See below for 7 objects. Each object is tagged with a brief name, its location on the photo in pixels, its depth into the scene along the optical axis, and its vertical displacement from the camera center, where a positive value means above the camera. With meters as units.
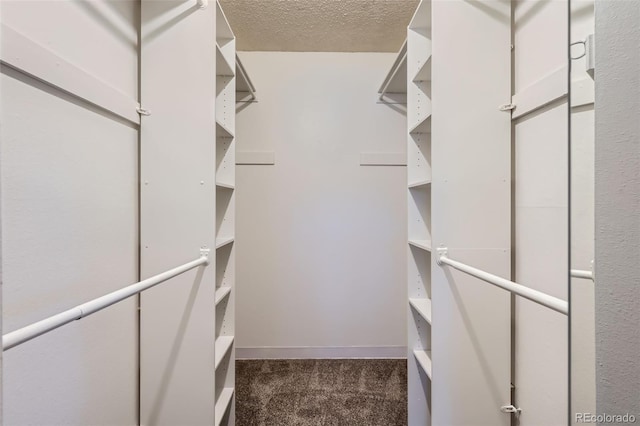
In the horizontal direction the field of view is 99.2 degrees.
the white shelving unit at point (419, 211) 1.39 +0.01
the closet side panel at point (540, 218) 0.99 -0.02
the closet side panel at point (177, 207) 1.20 +0.02
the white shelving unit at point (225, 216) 1.43 -0.02
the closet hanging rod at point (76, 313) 0.49 -0.23
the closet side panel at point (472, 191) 1.20 +0.10
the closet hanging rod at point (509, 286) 0.65 -0.22
